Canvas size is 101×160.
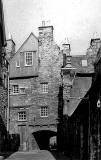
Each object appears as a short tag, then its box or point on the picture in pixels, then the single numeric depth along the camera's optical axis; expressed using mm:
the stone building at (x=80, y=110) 17016
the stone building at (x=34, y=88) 35125
